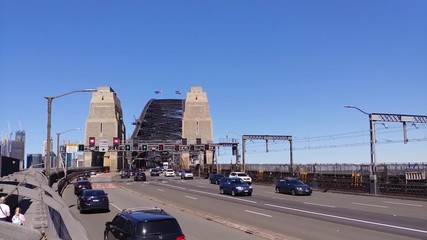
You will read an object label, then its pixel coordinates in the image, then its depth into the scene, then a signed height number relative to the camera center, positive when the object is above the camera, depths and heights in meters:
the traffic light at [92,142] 93.53 +3.77
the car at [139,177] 79.75 -3.12
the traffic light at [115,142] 98.62 +4.05
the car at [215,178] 68.41 -2.99
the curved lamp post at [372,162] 39.97 -0.33
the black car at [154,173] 110.19 -3.32
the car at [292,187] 41.41 -2.73
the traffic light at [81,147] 87.53 +2.64
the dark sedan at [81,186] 41.91 -2.48
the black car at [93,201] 26.73 -2.51
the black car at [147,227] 11.18 -1.76
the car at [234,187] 40.50 -2.63
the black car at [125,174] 93.33 -3.11
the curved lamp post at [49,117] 29.72 +2.96
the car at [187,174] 88.06 -3.02
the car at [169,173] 106.21 -3.25
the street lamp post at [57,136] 58.08 +3.23
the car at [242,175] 61.07 -2.24
